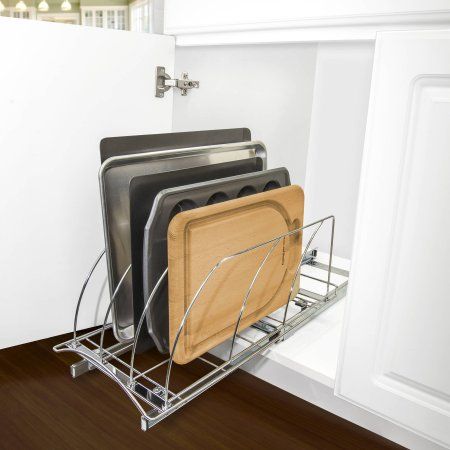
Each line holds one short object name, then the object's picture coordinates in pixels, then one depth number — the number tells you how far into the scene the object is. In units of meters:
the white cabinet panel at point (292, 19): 0.60
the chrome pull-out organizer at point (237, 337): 0.58
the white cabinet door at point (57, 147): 0.71
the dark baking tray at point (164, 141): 0.70
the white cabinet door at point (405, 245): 0.51
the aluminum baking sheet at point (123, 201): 0.67
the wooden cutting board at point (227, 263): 0.60
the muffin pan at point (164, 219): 0.60
